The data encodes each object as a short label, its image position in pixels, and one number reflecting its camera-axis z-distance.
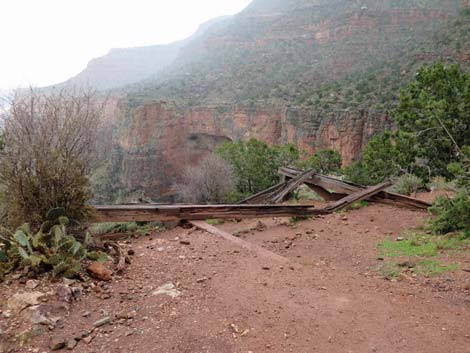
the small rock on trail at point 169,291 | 3.39
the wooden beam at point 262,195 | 7.71
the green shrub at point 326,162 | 19.83
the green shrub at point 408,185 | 9.65
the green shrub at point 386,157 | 10.18
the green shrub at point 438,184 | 8.63
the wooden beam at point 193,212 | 5.23
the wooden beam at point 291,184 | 7.68
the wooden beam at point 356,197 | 7.18
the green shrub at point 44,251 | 3.33
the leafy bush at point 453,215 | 4.63
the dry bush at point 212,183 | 18.08
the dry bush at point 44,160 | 4.09
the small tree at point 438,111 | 9.32
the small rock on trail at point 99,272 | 3.53
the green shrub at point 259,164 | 18.08
